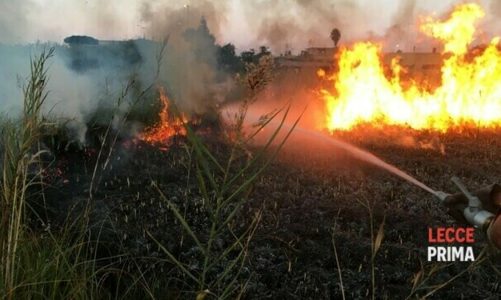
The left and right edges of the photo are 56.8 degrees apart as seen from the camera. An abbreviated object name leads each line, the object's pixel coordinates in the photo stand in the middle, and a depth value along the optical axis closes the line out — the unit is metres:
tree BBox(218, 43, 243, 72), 18.32
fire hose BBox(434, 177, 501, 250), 1.71
